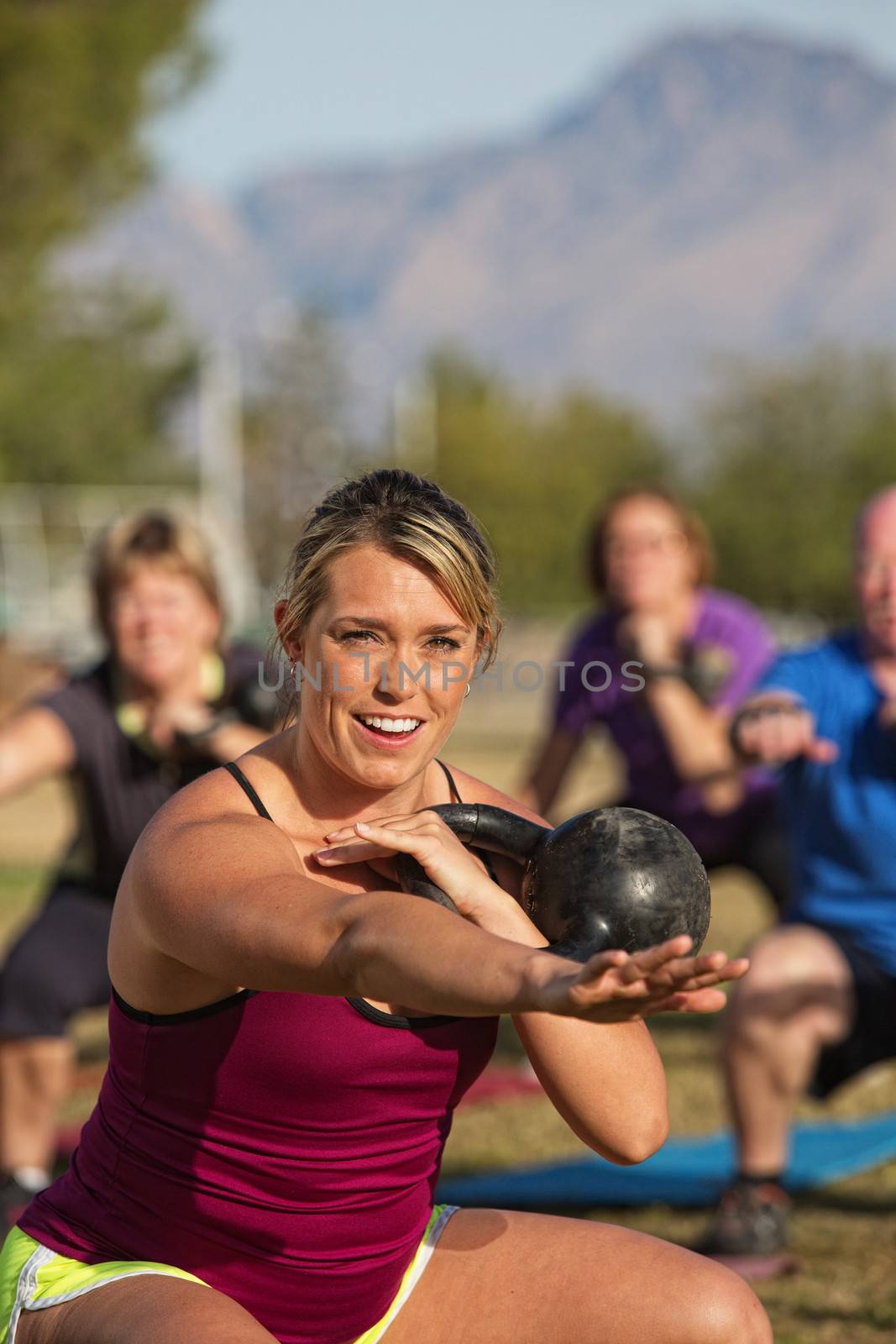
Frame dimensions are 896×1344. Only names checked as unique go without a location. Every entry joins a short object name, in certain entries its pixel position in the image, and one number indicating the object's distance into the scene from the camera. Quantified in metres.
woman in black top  9.85
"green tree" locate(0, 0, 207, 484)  46.56
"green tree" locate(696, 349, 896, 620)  98.69
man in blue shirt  9.22
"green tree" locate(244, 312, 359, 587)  142.12
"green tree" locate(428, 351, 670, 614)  113.37
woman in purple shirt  12.14
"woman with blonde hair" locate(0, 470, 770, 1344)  4.71
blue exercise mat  10.35
